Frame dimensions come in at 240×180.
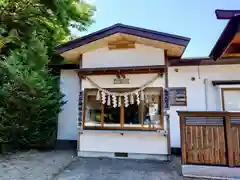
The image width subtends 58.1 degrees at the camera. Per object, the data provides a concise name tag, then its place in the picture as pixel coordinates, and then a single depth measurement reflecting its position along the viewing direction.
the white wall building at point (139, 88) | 7.30
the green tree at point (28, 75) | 7.04
